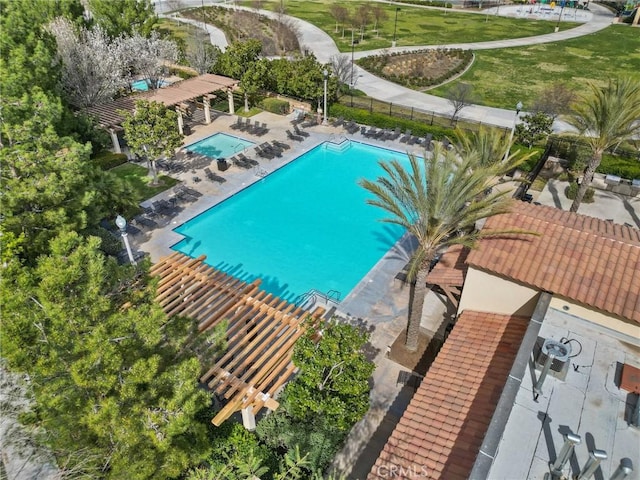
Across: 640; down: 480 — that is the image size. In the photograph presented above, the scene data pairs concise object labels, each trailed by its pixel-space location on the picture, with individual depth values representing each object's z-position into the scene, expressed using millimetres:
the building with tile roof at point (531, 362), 8953
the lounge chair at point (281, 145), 29825
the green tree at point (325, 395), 10977
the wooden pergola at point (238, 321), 11891
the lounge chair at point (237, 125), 33188
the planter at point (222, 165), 27016
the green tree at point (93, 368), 7539
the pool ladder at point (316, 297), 17766
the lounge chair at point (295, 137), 31403
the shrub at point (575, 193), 24625
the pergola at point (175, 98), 27953
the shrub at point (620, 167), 25806
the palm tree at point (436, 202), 12852
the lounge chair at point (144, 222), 21781
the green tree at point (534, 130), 27156
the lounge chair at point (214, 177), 25953
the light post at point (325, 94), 32094
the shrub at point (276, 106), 35750
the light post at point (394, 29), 57666
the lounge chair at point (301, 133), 31609
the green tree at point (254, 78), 33031
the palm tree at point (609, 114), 19156
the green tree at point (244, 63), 33125
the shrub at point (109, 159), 26891
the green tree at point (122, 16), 39750
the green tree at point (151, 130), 23469
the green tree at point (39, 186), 13992
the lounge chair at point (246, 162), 27672
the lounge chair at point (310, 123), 33875
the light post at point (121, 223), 14445
